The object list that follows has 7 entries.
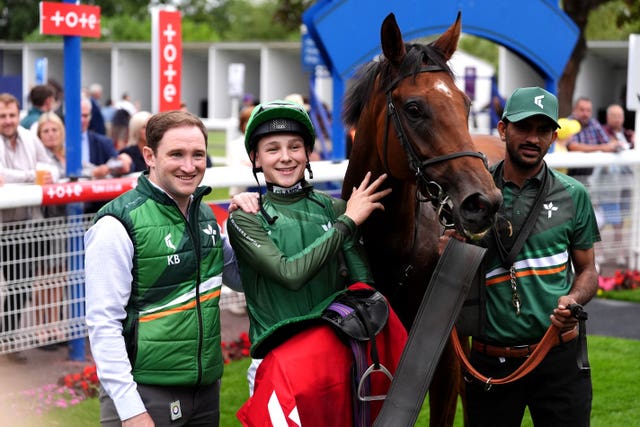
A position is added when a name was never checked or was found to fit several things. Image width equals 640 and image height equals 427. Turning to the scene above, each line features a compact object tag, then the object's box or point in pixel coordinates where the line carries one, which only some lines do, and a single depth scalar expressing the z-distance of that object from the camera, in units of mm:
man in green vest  2566
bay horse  2803
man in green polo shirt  3082
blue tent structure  6742
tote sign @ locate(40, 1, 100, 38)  5691
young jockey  2654
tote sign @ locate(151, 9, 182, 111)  6695
